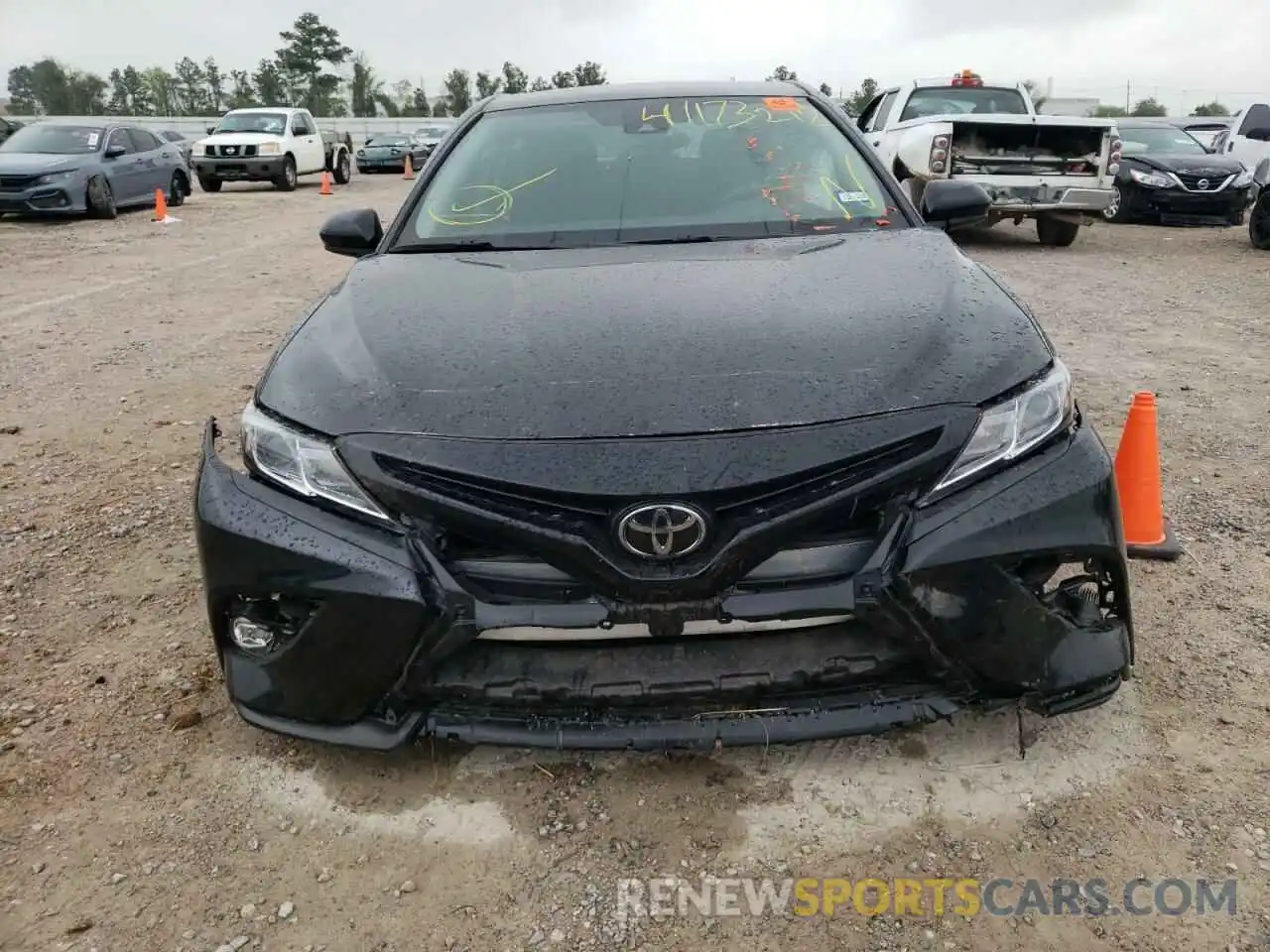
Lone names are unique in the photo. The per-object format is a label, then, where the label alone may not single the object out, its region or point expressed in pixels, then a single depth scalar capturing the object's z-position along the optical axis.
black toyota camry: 1.90
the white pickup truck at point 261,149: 19.62
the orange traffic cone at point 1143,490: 3.28
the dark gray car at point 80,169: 13.08
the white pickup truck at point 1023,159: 9.55
